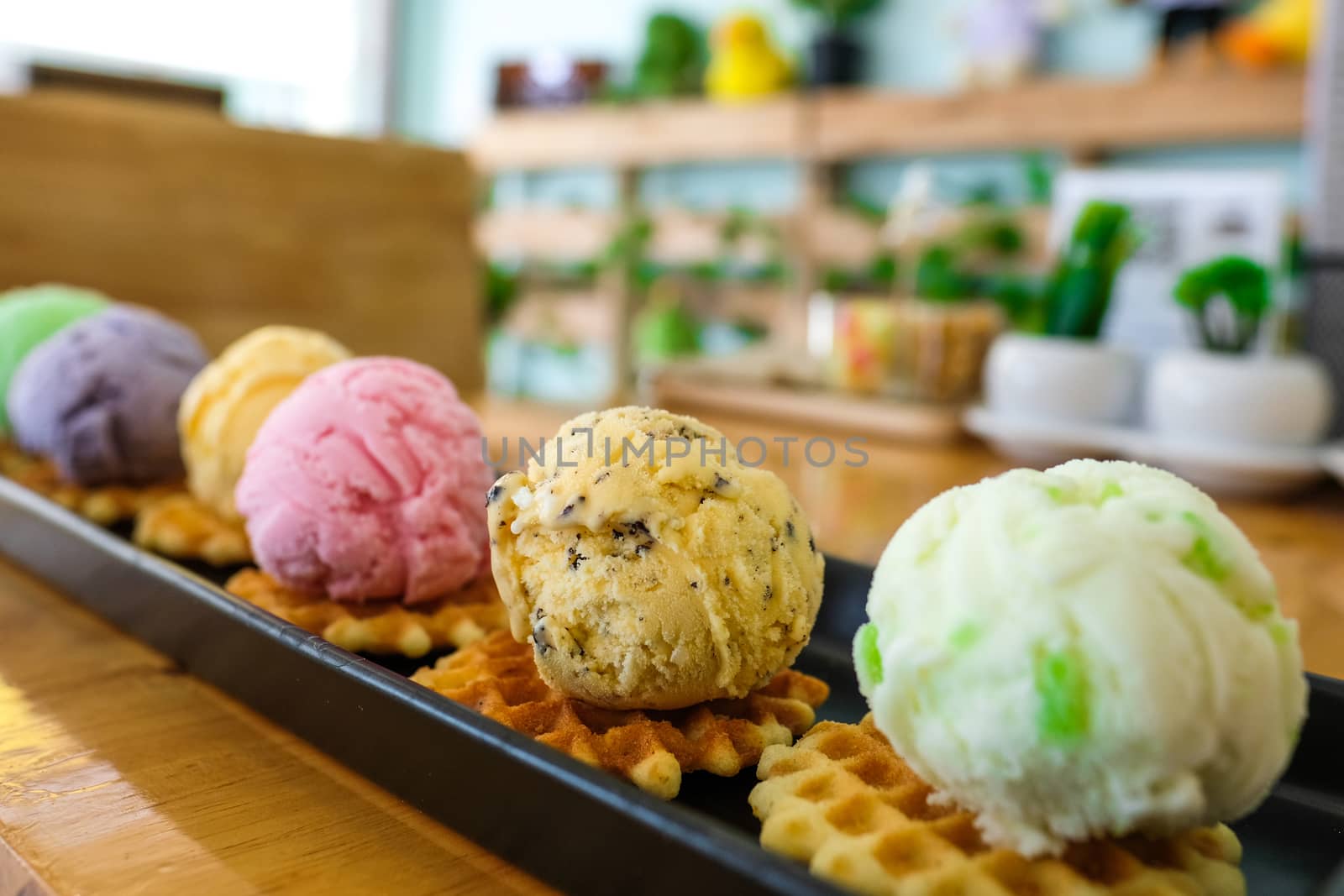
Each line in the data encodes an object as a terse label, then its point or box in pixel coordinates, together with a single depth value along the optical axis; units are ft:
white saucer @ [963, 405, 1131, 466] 1.79
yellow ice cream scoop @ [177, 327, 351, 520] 1.31
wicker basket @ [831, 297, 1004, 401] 2.15
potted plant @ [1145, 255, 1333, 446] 1.64
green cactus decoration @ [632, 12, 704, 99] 4.80
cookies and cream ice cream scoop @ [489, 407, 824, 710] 0.98
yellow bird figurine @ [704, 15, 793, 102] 4.51
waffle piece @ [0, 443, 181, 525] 1.38
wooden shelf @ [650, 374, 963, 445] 2.04
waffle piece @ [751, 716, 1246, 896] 0.82
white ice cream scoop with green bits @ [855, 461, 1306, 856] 0.81
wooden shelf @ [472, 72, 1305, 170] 3.28
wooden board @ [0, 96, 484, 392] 2.06
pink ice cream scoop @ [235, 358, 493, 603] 1.16
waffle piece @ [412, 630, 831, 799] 0.93
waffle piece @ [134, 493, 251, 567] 1.27
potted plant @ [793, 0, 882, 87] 4.29
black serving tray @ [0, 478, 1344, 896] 0.80
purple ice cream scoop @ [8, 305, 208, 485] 1.40
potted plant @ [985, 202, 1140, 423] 1.79
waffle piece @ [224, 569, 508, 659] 1.11
